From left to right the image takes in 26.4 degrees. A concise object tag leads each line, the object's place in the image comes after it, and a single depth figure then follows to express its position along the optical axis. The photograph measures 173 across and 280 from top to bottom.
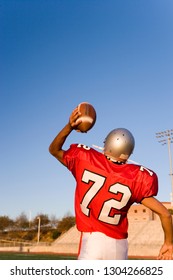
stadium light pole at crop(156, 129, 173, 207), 33.49
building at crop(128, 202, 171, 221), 40.42
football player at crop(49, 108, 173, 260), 3.03
